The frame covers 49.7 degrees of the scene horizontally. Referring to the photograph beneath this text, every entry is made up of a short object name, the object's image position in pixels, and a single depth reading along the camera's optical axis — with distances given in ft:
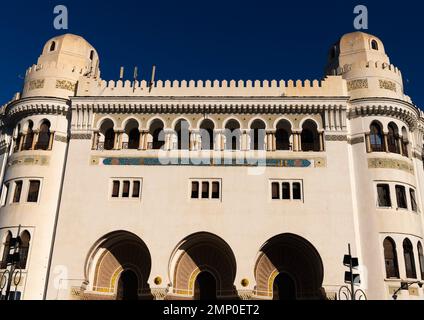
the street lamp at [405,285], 86.53
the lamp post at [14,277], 90.56
